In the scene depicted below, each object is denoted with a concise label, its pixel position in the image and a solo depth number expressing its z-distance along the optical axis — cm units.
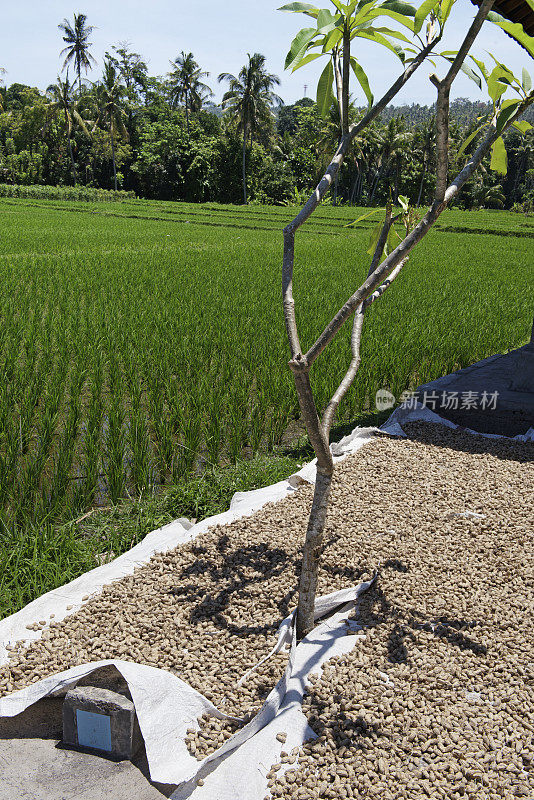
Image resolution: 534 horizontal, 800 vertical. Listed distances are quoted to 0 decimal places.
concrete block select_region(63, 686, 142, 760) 162
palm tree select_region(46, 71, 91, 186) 3098
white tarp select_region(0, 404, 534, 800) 151
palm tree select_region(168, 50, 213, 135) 3762
